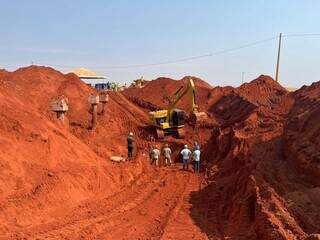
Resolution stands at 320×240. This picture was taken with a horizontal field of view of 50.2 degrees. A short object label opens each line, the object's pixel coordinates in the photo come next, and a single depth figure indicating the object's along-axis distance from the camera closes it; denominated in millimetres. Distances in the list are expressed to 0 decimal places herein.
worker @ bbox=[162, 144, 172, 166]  16485
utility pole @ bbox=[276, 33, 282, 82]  30510
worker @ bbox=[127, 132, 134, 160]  16191
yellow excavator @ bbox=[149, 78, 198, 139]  20463
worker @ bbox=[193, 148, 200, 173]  14846
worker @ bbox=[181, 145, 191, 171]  15101
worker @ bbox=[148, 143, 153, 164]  16769
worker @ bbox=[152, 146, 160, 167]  16085
